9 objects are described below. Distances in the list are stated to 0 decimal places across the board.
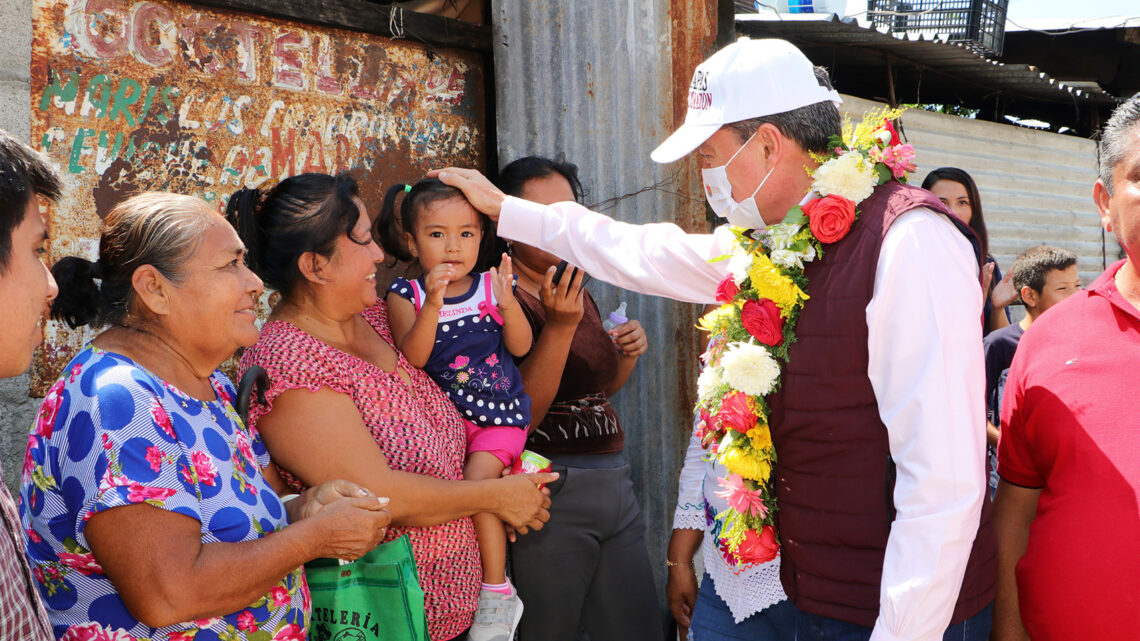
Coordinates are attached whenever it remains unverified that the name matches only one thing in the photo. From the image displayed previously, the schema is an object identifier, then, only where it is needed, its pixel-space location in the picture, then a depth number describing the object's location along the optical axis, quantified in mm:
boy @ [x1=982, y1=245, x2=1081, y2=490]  4367
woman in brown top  3133
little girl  2992
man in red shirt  2100
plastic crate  7074
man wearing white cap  1896
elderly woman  1895
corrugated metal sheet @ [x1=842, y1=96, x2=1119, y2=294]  6828
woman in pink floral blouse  2434
